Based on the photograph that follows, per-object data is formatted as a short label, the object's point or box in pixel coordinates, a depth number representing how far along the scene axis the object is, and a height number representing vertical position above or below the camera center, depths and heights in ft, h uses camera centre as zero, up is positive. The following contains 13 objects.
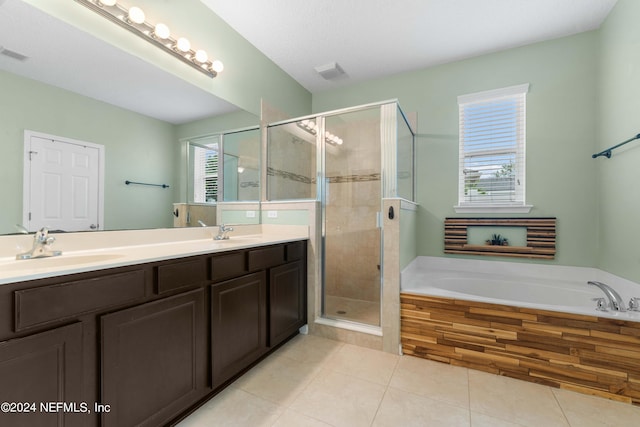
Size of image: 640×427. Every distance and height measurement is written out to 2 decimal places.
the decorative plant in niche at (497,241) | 9.03 -0.86
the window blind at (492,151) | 8.96 +2.17
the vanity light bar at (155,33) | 5.05 +3.83
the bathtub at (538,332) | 5.29 -2.57
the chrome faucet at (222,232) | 7.20 -0.48
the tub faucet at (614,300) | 5.49 -1.75
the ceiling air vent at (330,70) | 9.79 +5.34
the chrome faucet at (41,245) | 4.02 -0.48
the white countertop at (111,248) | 3.22 -0.64
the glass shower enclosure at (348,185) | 7.89 +0.94
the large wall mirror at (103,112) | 4.05 +1.90
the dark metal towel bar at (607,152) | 6.50 +1.72
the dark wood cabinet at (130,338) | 2.89 -1.73
